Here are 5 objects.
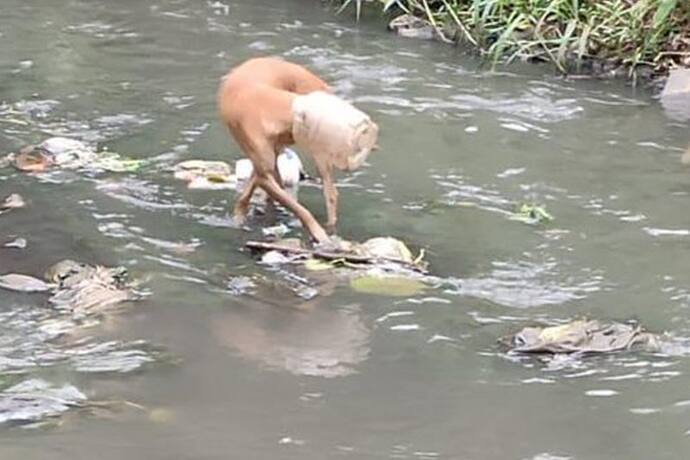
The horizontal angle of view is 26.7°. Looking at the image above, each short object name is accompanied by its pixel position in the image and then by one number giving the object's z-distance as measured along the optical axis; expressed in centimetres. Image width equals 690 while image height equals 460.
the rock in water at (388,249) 590
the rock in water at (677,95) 872
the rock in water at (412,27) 1097
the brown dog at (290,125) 580
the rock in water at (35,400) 432
